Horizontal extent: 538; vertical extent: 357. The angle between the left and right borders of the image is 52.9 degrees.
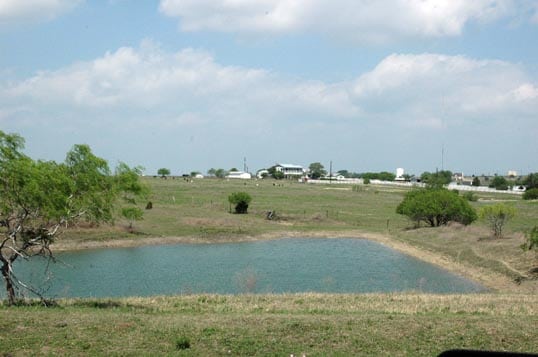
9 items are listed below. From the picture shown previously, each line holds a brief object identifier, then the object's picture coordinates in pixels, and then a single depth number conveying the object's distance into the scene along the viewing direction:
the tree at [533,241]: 39.22
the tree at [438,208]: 65.94
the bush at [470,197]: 105.51
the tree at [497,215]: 55.25
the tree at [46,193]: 19.44
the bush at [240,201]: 81.31
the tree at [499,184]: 173.31
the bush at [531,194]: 115.88
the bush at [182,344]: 12.84
